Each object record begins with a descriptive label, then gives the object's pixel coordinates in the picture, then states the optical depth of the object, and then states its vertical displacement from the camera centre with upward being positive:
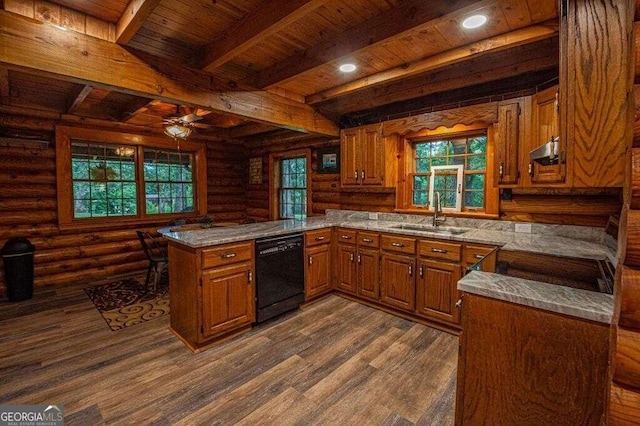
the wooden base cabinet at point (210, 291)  2.59 -0.83
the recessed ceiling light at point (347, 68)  2.90 +1.31
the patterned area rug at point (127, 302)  3.24 -1.25
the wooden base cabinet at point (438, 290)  2.91 -0.92
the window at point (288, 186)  5.51 +0.28
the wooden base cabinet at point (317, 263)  3.56 -0.78
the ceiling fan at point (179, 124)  3.73 +1.01
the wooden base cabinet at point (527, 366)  1.14 -0.70
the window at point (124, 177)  4.38 +0.40
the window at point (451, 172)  3.48 +0.34
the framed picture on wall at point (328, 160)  4.64 +0.65
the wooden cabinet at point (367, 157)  3.85 +0.57
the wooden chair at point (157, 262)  4.01 -0.82
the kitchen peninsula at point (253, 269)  2.58 -0.59
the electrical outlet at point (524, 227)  3.02 -0.29
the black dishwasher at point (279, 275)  3.03 -0.80
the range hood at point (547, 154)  1.64 +0.26
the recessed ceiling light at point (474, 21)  2.10 +1.27
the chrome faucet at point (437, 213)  3.47 -0.16
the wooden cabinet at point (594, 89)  1.39 +0.53
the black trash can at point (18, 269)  3.71 -0.84
